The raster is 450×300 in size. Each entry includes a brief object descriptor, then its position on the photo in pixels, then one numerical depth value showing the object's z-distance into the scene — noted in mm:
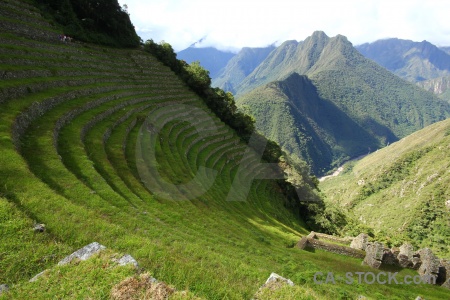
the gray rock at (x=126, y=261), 6716
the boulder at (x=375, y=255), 20609
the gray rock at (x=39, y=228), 7932
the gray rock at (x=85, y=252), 6949
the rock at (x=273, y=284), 7219
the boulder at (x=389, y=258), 20766
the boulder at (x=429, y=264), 19359
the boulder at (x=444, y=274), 18889
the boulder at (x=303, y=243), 22811
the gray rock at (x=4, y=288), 5952
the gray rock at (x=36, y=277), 6363
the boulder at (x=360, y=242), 23391
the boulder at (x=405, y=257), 21125
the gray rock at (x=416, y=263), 21141
